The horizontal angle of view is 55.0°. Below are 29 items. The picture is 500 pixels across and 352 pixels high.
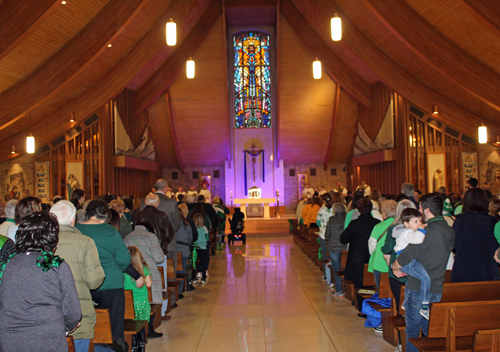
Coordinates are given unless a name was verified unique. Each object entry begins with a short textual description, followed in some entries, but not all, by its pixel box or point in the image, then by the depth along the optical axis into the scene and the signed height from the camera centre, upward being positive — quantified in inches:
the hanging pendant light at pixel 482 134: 430.0 +48.0
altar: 684.1 -11.4
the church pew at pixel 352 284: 223.9 -45.2
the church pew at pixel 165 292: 214.3 -45.4
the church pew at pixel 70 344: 108.0 -32.8
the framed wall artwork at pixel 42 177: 540.7 +24.6
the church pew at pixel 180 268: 268.9 -41.0
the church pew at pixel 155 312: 182.7 -47.8
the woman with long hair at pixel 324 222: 298.8 -19.1
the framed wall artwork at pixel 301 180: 814.8 +20.3
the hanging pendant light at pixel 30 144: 436.1 +50.3
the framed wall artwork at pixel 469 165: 538.1 +25.5
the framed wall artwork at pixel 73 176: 542.6 +25.0
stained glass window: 776.3 +184.5
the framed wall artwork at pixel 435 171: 542.0 +20.1
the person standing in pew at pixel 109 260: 143.8 -19.1
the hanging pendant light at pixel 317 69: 450.9 +116.1
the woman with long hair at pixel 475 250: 151.8 -19.9
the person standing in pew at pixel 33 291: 91.9 -17.7
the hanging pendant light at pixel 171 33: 311.1 +105.6
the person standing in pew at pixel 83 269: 115.7 -17.4
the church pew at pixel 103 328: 137.6 -37.6
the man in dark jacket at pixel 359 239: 221.8 -22.5
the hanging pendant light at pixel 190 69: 400.8 +105.8
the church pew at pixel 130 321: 160.2 -43.6
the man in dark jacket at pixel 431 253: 138.3 -18.6
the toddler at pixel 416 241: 140.2 -15.2
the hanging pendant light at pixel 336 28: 292.2 +99.7
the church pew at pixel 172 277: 242.9 -42.1
